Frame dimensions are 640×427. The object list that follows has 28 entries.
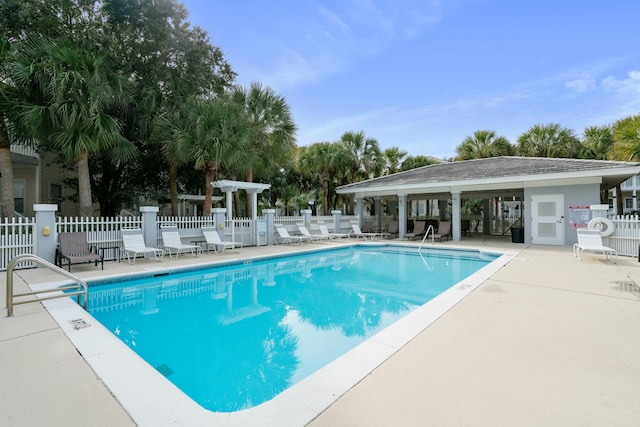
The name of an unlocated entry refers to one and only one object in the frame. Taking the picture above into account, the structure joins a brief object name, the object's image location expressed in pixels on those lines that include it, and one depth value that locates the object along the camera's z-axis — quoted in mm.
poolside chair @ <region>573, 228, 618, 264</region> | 9758
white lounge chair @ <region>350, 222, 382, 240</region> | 17941
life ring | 10750
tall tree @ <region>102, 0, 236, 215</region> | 13391
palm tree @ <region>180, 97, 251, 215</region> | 12664
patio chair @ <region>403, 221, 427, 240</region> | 17094
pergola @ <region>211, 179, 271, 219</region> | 13781
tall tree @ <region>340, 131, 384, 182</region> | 22078
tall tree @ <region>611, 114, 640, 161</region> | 11242
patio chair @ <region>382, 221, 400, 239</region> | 18781
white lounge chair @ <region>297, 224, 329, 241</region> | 15989
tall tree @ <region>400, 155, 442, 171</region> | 26188
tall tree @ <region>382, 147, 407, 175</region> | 24859
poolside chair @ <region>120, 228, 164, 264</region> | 9820
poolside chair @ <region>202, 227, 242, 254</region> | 12195
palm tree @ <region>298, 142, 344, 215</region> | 21094
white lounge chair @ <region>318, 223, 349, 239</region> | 16844
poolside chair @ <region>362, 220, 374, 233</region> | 20006
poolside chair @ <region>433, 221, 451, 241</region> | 16484
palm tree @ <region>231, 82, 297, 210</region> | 15891
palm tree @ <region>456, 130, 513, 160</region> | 21750
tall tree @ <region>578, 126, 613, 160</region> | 19844
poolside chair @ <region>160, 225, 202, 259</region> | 10881
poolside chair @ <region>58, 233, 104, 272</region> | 8375
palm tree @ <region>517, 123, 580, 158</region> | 19844
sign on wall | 12789
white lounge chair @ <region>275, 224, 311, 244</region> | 15216
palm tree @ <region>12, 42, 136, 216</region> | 9633
